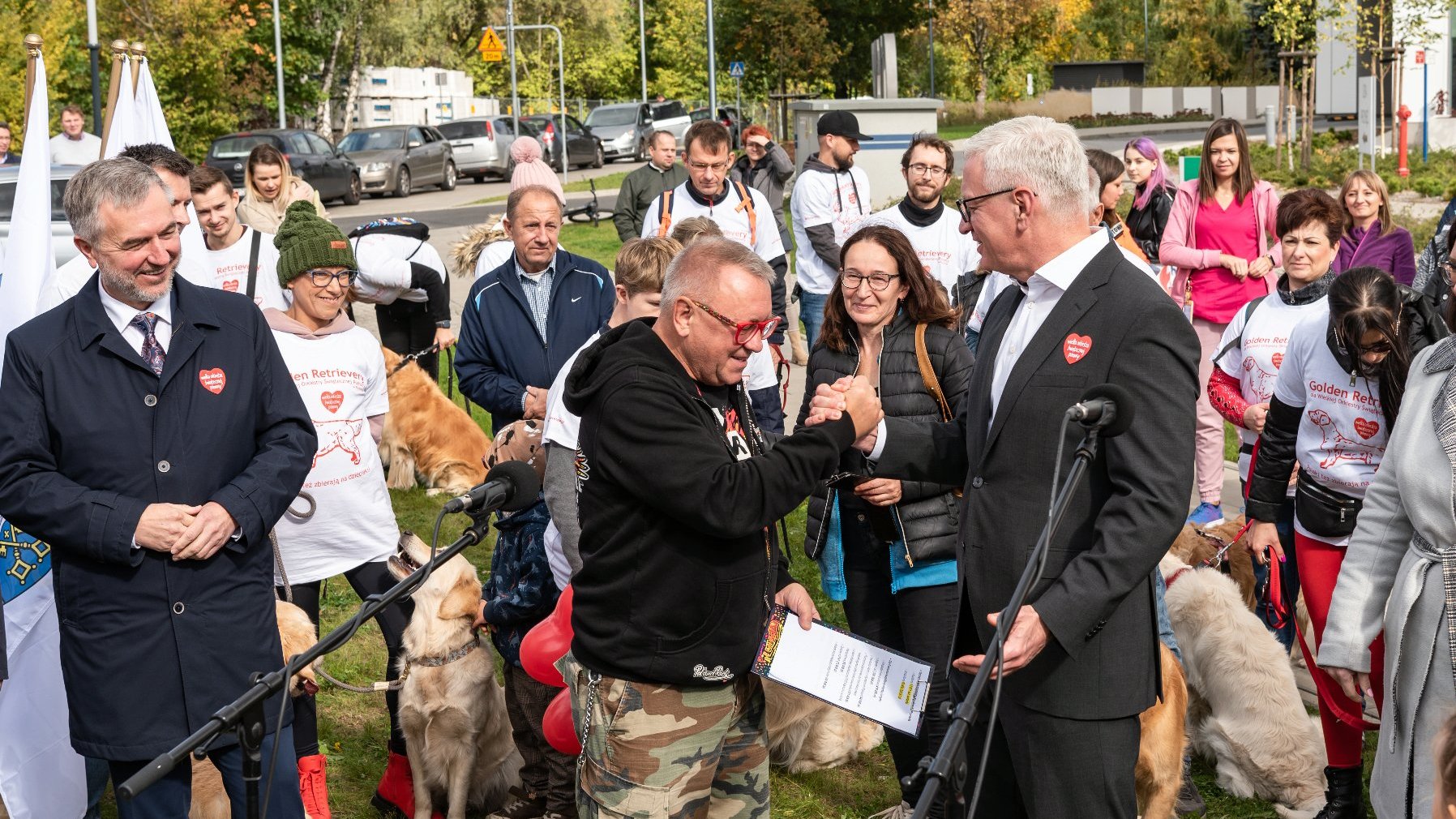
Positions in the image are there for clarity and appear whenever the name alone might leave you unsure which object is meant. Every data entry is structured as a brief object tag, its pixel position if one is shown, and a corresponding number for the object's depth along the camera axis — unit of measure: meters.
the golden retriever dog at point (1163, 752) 4.27
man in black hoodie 3.05
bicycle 20.44
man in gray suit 2.93
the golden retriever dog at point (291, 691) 4.31
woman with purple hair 9.20
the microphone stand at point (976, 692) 2.25
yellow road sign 26.67
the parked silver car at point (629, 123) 38.56
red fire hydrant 20.86
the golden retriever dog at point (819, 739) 5.22
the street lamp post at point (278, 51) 34.56
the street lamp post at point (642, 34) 51.84
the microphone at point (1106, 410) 2.69
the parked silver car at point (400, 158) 30.66
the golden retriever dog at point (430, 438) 9.29
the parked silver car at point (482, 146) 34.81
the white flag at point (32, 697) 4.28
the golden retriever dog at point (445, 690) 4.85
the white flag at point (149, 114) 5.88
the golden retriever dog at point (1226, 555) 5.96
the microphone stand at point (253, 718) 2.32
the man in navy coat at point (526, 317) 5.76
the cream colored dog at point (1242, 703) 4.84
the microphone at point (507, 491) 2.99
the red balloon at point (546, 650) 4.00
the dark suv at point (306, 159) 27.81
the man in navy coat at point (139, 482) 3.43
